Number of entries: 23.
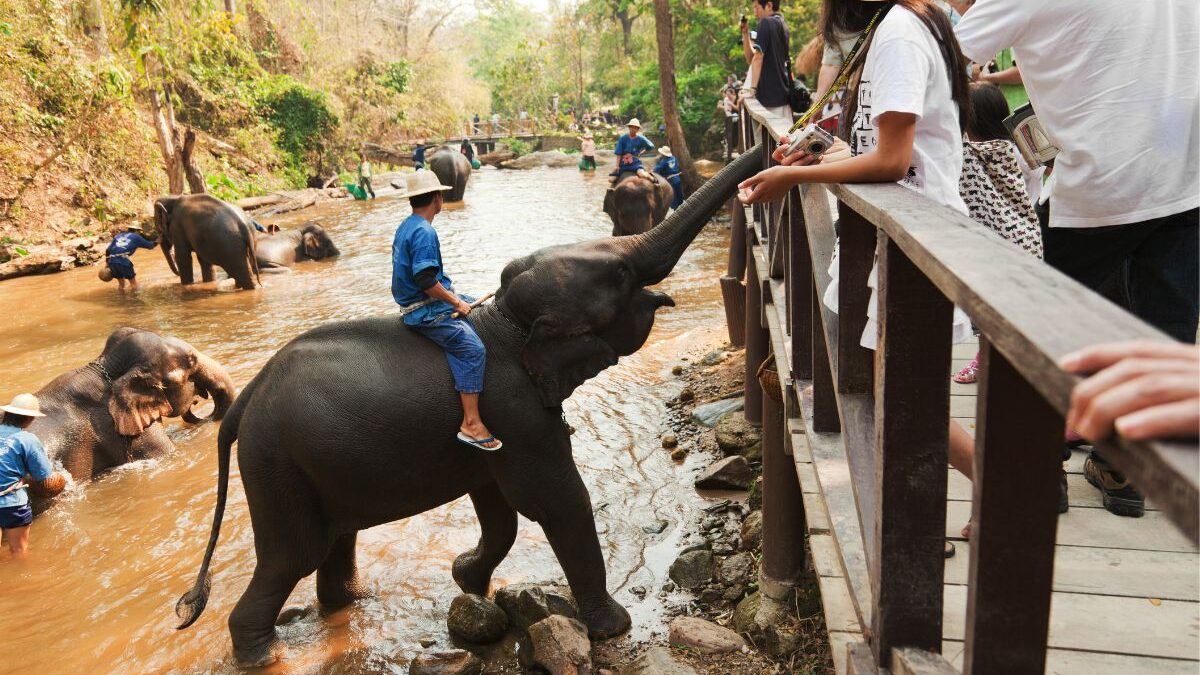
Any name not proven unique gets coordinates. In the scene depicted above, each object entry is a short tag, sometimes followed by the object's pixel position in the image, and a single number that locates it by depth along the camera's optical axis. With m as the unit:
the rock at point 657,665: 4.22
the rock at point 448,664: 4.32
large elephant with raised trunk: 4.23
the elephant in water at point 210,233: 13.48
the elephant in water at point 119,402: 6.99
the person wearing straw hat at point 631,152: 13.53
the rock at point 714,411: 7.69
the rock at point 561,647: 4.16
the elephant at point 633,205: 12.98
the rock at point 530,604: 4.75
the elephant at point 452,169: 20.85
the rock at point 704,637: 4.37
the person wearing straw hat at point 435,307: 4.21
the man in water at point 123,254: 13.80
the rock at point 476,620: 4.65
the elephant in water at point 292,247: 15.16
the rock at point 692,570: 5.18
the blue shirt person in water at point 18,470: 5.81
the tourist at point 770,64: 8.20
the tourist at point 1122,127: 2.46
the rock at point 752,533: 5.53
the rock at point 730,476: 6.36
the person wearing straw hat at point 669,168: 15.74
